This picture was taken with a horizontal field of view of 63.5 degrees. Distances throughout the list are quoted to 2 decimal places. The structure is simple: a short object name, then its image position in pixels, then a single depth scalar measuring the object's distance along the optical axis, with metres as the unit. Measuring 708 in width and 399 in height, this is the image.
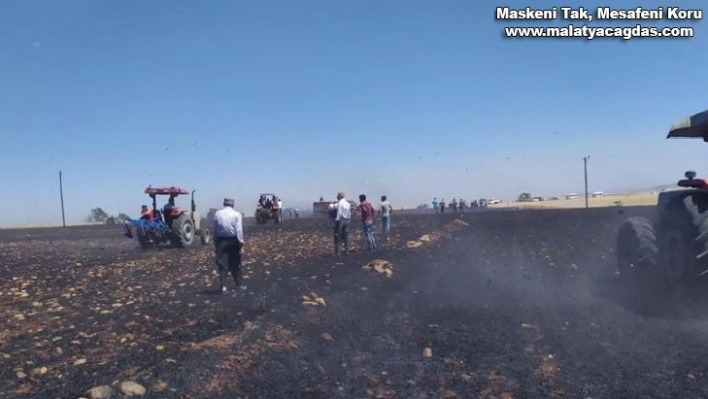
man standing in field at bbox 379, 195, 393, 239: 23.17
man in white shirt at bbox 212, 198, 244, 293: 10.80
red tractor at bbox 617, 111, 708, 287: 8.10
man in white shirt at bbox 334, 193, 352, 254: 16.78
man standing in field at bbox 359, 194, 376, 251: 17.56
